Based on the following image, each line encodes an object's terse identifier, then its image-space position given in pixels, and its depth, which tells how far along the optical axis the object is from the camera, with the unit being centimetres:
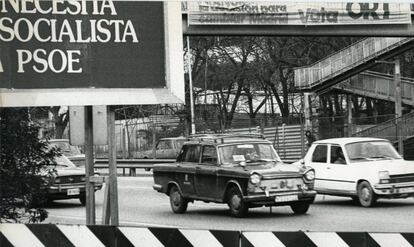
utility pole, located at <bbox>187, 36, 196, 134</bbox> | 3365
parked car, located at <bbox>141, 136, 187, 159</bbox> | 3209
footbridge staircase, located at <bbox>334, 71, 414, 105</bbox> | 3481
